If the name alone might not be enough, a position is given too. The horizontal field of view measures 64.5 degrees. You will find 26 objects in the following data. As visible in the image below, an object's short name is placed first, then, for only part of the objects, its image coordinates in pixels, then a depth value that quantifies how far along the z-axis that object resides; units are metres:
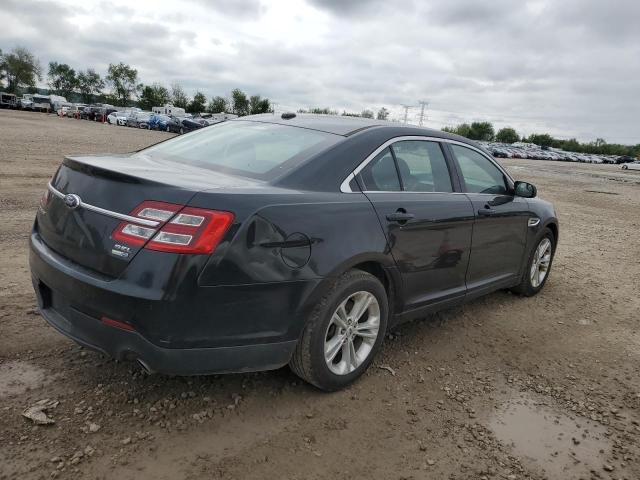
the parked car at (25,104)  66.56
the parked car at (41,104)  66.56
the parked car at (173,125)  45.13
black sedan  2.36
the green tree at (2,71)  90.31
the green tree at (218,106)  108.56
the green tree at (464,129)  131.66
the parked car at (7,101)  65.25
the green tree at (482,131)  138.62
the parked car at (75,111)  58.34
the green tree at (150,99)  104.54
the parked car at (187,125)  43.81
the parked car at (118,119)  51.81
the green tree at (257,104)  102.47
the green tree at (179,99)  109.00
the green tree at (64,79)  107.75
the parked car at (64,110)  58.50
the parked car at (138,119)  49.64
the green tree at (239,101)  106.88
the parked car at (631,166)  55.44
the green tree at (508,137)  148.62
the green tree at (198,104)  108.12
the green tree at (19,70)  90.31
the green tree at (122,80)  102.81
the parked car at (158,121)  46.69
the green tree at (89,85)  106.44
